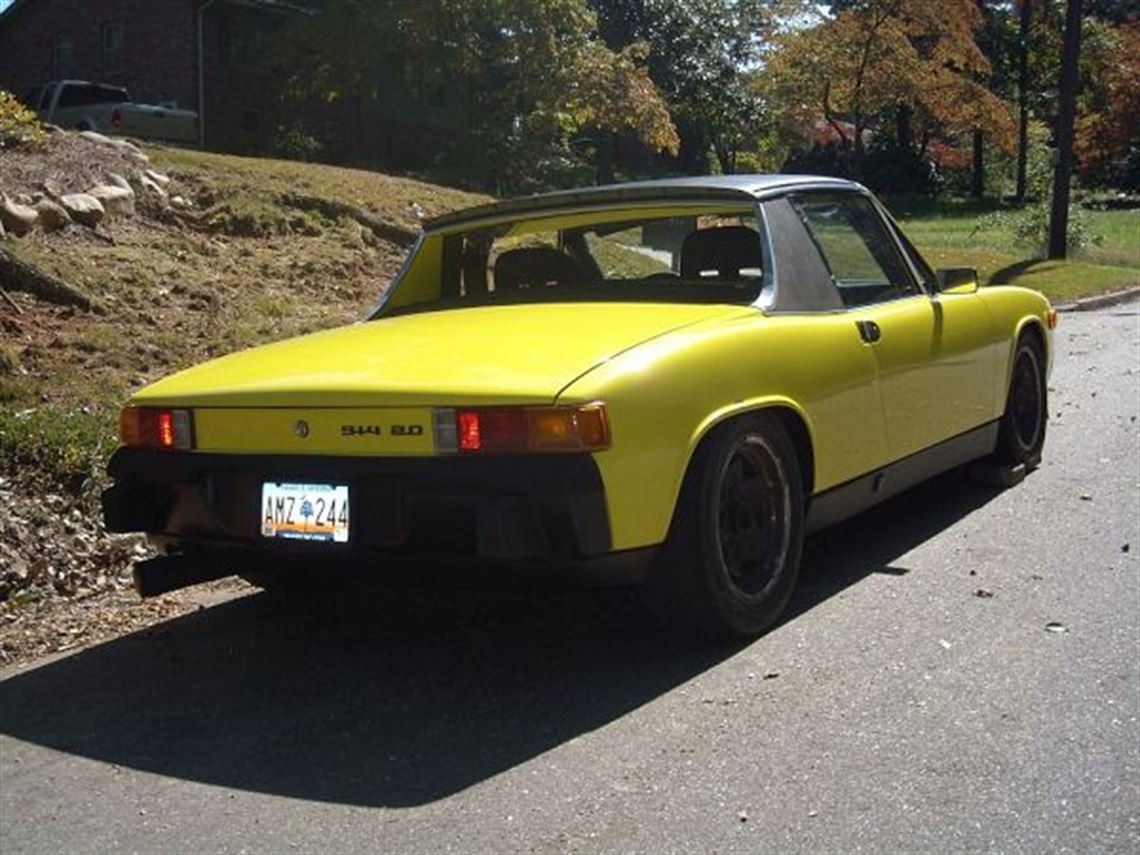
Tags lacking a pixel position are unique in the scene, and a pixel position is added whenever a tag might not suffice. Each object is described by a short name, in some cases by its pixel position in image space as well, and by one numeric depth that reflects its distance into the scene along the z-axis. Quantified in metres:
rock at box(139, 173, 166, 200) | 11.02
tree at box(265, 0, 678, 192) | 24.06
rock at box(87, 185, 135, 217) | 10.30
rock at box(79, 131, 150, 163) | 11.80
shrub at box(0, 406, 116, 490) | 6.25
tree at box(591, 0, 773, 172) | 42.22
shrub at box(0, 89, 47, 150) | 10.66
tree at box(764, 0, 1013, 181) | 29.41
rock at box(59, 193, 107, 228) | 9.88
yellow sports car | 4.07
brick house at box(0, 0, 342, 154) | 29.45
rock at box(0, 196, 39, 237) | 9.23
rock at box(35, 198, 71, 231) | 9.66
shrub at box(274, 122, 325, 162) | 25.67
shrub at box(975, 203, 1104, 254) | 24.52
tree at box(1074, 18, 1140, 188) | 43.62
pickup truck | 24.69
